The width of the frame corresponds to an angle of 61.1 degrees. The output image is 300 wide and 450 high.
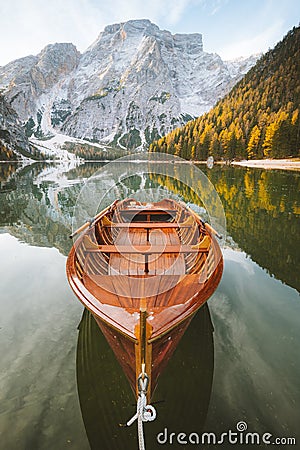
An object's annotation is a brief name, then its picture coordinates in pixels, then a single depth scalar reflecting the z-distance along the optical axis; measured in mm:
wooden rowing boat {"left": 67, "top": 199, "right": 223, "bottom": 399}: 3154
